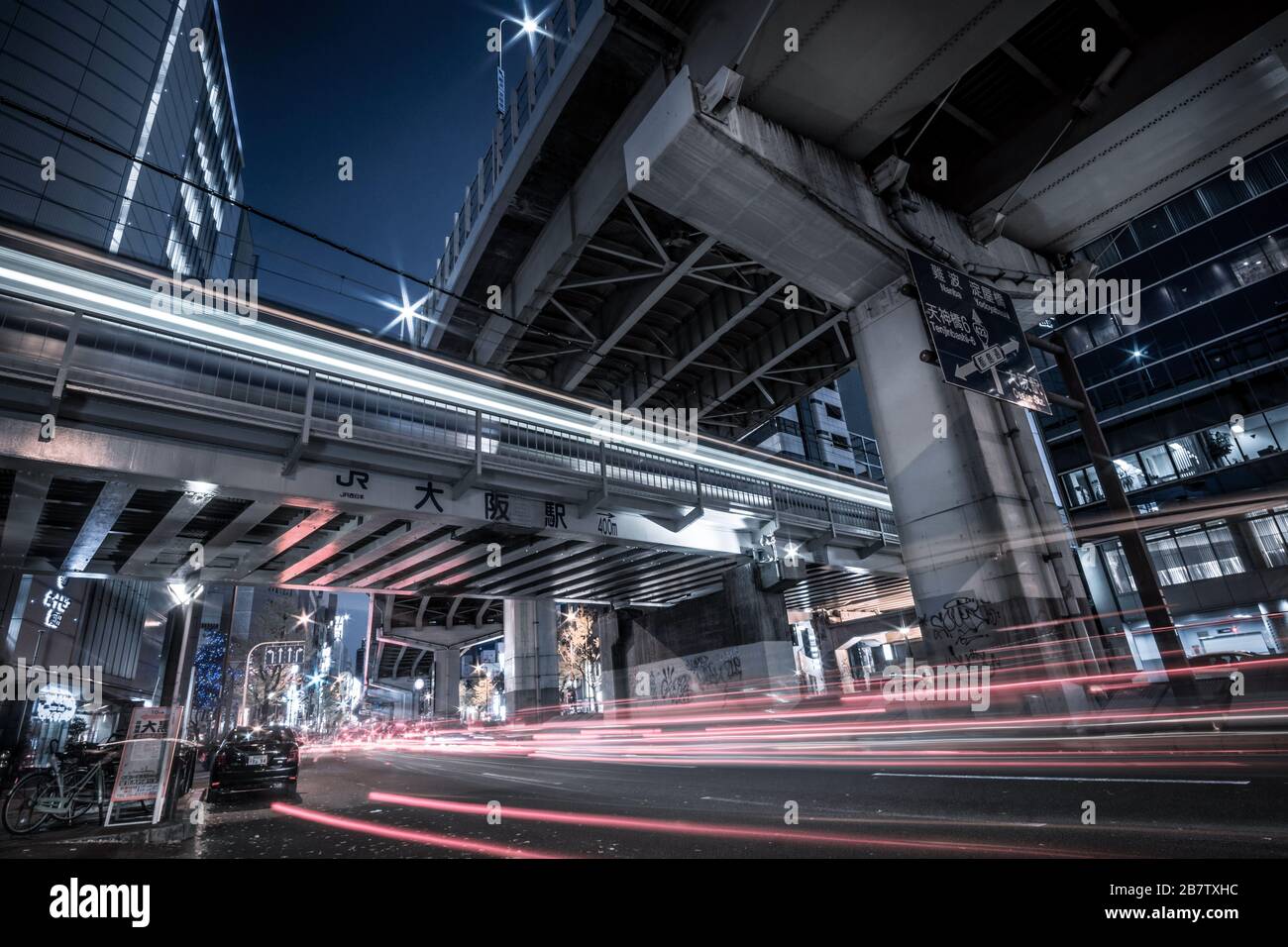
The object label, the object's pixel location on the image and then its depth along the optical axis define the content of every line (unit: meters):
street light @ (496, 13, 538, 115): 27.48
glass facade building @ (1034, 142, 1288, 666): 33.53
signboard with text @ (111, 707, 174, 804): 9.27
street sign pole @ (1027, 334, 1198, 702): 10.30
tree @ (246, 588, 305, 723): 56.50
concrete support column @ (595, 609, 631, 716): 29.89
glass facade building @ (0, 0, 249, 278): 36.06
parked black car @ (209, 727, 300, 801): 12.44
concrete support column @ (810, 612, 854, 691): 49.62
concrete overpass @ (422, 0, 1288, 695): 11.54
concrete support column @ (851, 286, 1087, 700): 11.06
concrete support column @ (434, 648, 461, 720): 60.34
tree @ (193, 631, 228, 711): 43.94
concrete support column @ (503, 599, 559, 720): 32.06
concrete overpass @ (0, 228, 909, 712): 9.31
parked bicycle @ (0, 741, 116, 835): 9.51
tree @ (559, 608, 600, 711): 48.06
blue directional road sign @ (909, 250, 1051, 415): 12.02
